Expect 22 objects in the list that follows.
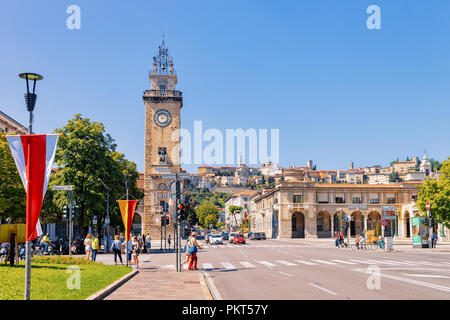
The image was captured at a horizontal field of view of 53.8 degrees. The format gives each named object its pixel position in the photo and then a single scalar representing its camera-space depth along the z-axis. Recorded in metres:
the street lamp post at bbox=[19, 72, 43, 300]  9.41
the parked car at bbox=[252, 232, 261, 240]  79.09
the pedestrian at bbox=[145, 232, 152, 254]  39.00
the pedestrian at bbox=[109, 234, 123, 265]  23.83
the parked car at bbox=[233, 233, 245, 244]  59.91
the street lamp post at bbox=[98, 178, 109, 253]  39.12
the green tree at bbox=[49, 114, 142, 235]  39.69
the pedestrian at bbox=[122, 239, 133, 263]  23.02
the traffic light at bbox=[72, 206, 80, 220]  33.92
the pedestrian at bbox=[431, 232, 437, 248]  44.35
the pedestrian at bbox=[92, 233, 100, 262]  25.77
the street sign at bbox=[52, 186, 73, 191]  26.50
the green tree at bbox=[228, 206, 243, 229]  162.56
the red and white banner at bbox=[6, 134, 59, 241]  9.62
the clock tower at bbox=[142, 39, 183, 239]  81.38
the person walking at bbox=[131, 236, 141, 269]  22.53
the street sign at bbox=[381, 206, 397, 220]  48.97
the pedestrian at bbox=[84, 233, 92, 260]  25.22
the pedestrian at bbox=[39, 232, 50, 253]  33.05
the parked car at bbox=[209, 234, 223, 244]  59.83
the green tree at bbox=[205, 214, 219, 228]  150.00
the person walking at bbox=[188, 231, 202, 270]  21.00
